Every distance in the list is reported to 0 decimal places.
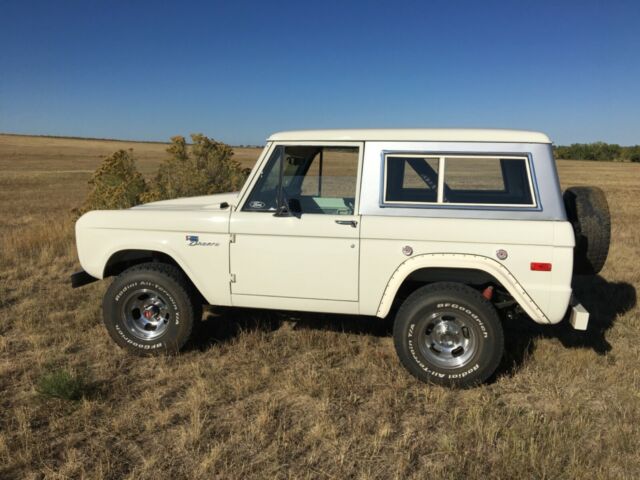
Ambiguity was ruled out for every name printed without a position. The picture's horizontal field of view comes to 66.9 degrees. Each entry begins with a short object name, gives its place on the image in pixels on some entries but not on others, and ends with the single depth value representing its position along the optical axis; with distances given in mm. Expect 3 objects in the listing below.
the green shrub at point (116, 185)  9656
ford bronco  3580
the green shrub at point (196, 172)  9742
